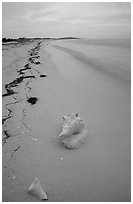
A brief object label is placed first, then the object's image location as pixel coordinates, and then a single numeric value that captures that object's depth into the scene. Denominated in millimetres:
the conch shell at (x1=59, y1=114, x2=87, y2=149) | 2852
